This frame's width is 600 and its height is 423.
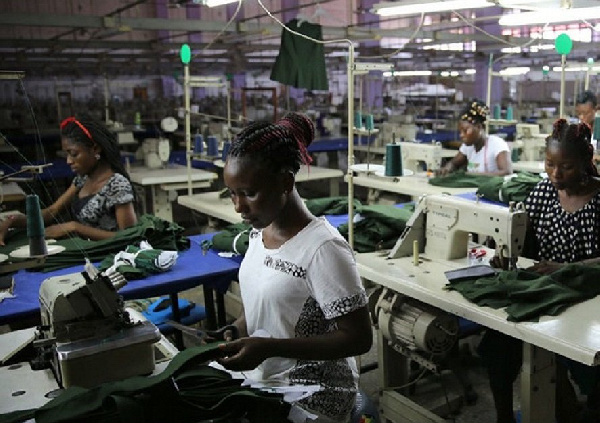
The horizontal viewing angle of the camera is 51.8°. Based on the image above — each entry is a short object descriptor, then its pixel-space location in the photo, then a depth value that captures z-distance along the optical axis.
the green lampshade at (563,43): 4.27
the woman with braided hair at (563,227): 2.47
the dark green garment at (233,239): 3.04
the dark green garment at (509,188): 4.13
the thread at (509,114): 8.11
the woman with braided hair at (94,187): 3.21
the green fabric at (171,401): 1.33
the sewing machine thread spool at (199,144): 5.70
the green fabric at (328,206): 3.88
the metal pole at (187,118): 4.81
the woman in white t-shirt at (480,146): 5.15
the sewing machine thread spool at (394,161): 3.80
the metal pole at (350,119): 2.72
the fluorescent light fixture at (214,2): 3.59
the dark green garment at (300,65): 4.63
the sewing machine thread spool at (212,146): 5.45
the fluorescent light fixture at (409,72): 8.28
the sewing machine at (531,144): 6.86
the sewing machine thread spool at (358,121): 6.14
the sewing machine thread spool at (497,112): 8.15
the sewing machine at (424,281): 2.41
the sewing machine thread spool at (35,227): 2.34
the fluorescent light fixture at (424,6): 3.08
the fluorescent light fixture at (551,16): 3.13
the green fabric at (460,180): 4.78
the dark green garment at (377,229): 3.07
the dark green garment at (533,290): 2.11
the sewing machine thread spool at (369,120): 5.59
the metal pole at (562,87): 4.34
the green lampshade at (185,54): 4.78
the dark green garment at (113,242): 2.95
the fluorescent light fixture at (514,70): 7.70
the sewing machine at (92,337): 1.56
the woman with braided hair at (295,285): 1.56
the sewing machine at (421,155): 5.12
